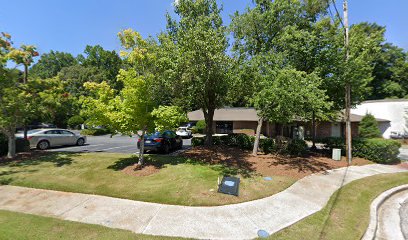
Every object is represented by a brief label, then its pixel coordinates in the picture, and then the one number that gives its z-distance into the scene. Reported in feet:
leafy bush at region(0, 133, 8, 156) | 44.20
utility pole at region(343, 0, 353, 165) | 41.81
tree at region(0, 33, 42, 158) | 37.78
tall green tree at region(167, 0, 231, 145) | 34.63
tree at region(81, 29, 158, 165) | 30.83
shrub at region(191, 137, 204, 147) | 55.93
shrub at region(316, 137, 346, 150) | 51.91
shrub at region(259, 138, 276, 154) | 50.01
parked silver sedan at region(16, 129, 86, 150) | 51.60
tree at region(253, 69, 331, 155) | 33.20
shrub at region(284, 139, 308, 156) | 48.11
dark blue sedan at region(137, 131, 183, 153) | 47.47
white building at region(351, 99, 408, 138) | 97.60
